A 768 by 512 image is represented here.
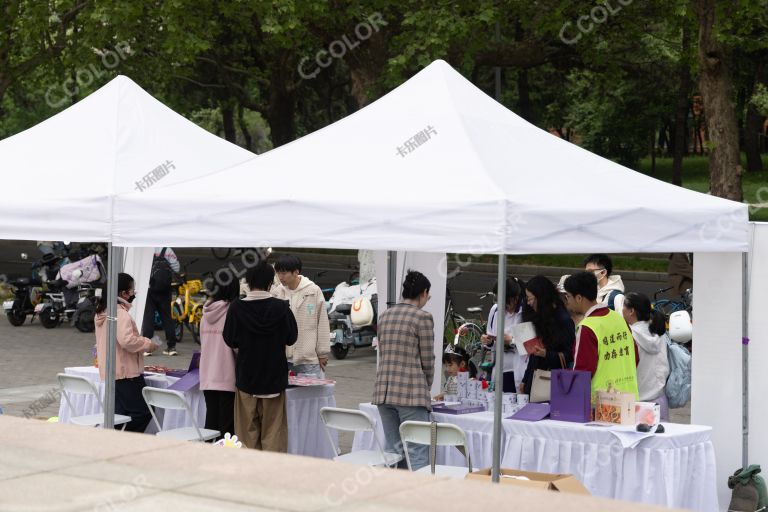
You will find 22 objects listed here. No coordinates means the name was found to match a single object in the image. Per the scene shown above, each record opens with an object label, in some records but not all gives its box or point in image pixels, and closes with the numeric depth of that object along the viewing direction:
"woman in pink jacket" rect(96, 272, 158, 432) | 14.57
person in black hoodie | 13.55
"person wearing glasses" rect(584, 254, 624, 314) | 15.82
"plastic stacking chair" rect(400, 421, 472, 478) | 11.77
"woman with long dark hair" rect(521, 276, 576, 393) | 13.20
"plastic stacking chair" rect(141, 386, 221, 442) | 13.76
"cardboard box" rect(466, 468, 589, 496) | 10.18
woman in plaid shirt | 12.62
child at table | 13.91
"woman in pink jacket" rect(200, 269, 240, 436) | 14.15
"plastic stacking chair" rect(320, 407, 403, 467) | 12.23
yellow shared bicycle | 27.03
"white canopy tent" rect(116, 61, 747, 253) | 10.90
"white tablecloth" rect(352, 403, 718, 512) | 12.01
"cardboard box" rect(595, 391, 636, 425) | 12.13
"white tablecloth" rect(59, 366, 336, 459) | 14.77
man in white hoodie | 15.57
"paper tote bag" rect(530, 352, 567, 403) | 12.99
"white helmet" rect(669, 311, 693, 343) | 17.82
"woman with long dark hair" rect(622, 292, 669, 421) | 13.76
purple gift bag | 12.26
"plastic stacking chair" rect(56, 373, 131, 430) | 14.40
